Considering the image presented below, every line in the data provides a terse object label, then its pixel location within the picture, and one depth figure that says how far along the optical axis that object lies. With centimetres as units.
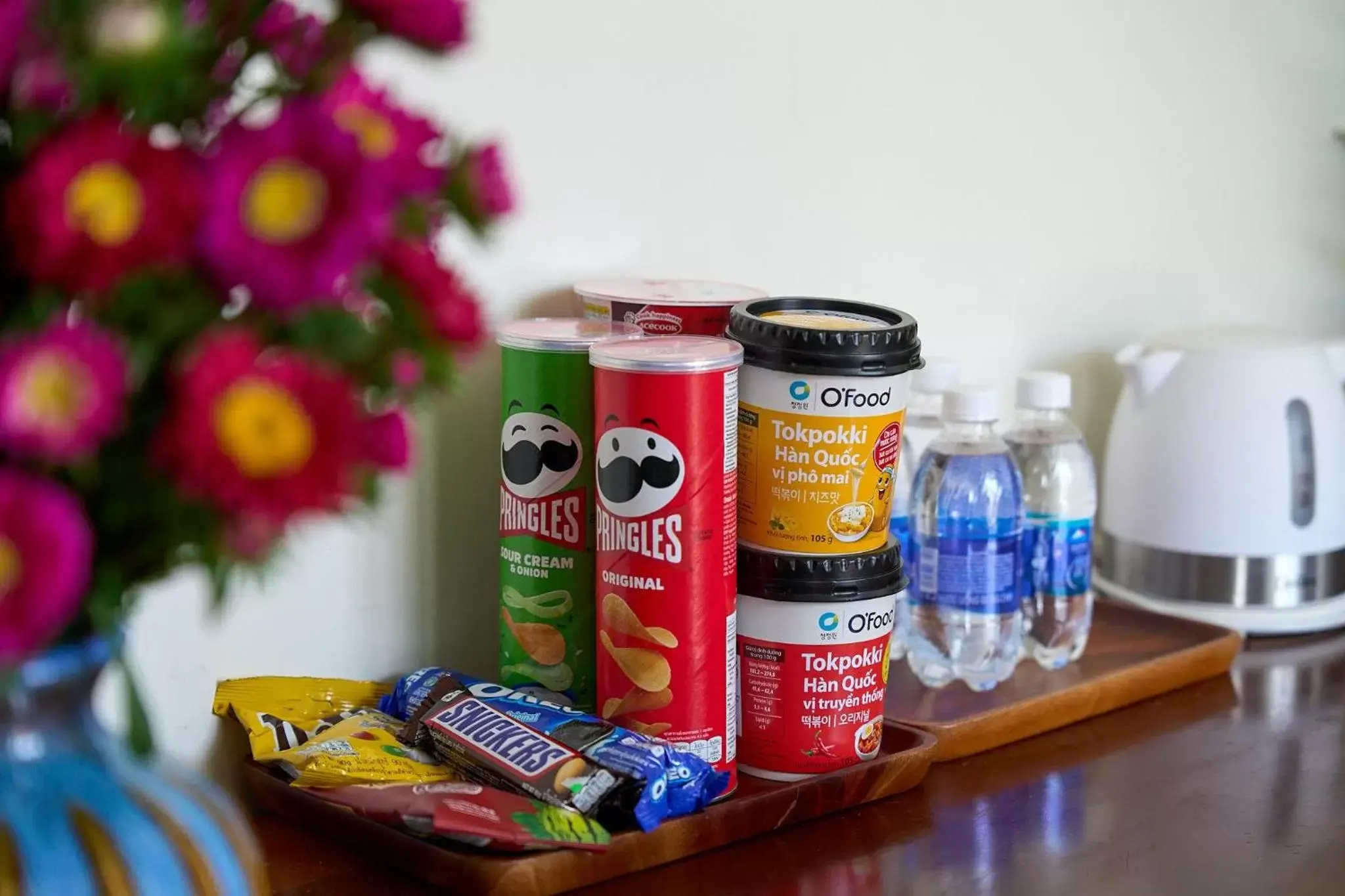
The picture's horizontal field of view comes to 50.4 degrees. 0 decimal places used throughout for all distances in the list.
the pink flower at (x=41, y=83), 37
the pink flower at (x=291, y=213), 37
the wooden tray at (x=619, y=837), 74
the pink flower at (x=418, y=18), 41
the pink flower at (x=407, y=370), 43
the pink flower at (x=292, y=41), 43
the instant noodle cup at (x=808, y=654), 86
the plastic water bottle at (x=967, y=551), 108
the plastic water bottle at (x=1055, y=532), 116
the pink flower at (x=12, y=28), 36
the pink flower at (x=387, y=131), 40
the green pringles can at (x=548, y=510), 86
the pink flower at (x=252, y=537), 37
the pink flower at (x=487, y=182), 43
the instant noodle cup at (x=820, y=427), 84
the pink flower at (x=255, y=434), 35
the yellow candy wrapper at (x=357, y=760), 80
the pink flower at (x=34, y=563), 36
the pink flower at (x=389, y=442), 43
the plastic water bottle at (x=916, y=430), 116
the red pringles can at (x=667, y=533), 79
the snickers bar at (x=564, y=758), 77
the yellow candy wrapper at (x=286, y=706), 84
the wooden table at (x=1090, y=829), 80
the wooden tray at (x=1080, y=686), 102
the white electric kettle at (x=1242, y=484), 130
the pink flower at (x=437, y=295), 43
